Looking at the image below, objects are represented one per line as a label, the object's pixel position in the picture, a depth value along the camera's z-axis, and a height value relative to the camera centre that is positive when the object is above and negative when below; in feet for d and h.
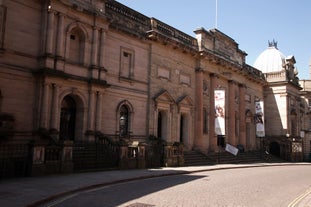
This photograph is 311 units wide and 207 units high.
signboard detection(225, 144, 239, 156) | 99.19 -0.93
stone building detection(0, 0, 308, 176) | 57.82 +14.43
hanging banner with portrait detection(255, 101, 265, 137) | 118.83 +8.89
